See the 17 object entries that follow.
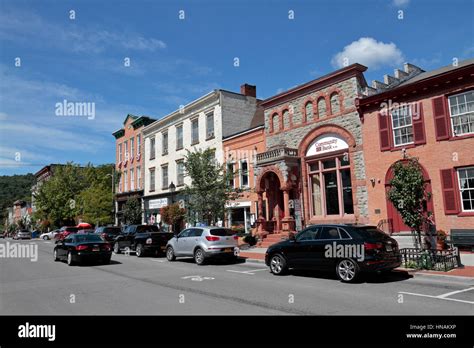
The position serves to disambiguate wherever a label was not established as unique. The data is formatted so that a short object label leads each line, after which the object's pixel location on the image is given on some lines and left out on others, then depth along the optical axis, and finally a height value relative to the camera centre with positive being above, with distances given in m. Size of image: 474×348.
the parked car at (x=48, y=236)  50.97 -0.92
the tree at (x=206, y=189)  21.97 +2.00
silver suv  15.78 -0.87
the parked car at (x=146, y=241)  20.05 -0.88
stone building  20.52 +3.60
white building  29.94 +7.92
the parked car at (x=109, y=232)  26.00 -0.36
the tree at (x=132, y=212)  38.91 +1.47
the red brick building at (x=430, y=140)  16.41 +3.55
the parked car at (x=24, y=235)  58.78 -0.77
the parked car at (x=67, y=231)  36.69 -0.25
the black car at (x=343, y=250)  10.30 -0.94
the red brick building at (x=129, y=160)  41.71 +7.68
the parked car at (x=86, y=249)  16.45 -0.95
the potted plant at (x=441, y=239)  15.38 -1.04
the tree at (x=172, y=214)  31.12 +0.90
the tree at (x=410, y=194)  13.00 +0.75
